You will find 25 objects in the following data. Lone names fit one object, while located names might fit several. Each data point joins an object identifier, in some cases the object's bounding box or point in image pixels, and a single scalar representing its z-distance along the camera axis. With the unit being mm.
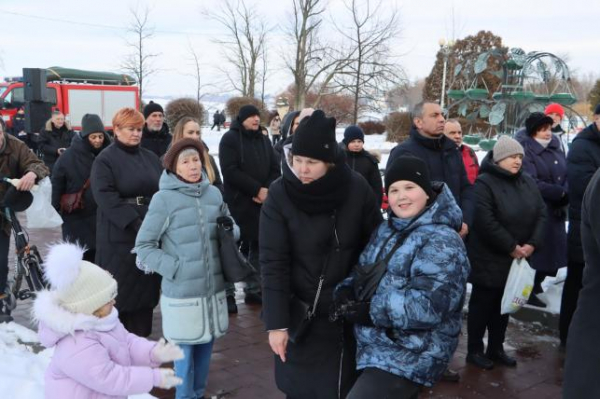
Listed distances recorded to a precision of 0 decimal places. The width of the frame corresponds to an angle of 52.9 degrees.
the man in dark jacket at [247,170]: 6062
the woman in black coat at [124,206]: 4383
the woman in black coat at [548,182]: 5609
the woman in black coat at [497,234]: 4555
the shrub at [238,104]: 31697
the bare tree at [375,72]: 31906
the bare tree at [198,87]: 38375
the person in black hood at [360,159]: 6438
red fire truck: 26483
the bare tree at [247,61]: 37812
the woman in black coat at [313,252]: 2842
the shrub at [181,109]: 30391
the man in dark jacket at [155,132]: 6523
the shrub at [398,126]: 31000
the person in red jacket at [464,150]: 5930
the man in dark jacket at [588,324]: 1824
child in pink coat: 2480
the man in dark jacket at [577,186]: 4879
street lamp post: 27256
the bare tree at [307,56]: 34062
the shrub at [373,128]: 40062
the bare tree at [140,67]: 31891
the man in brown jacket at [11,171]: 5234
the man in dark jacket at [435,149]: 4656
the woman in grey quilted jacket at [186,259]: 3670
